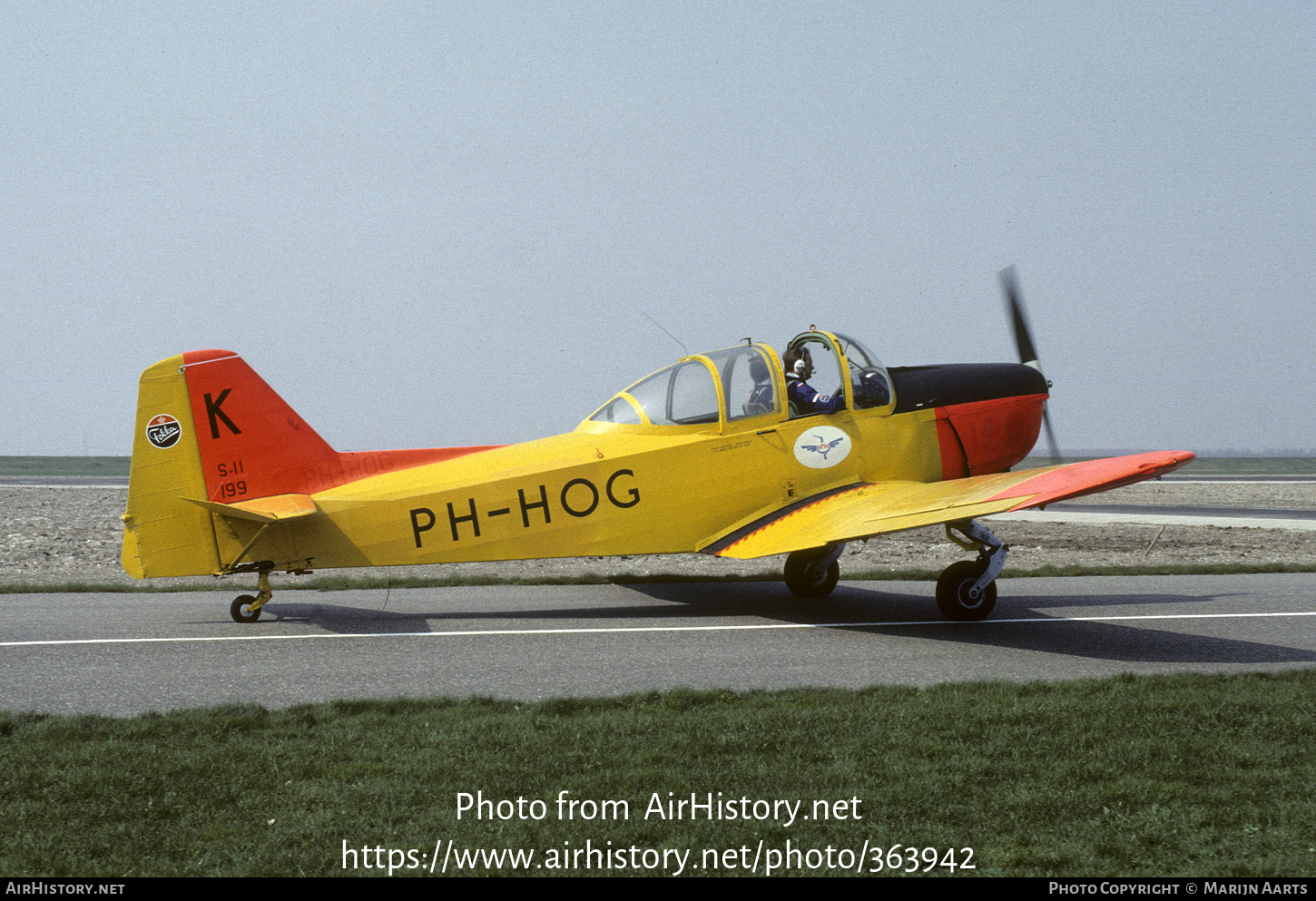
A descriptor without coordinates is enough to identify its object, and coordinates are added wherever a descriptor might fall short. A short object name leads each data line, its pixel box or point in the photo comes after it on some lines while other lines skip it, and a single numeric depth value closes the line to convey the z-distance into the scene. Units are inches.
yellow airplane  363.6
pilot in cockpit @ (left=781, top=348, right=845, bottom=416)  426.9
